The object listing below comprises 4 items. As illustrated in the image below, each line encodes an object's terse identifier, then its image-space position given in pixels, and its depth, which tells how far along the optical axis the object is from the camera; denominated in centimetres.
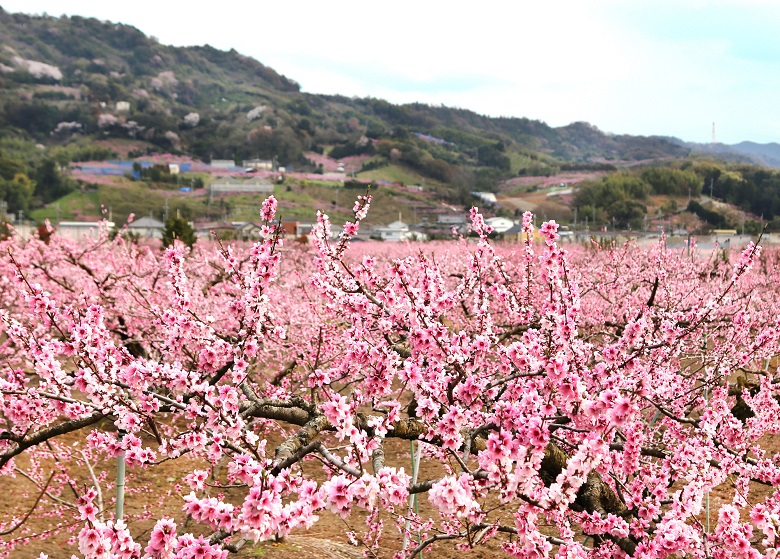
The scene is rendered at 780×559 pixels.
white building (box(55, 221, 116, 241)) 6334
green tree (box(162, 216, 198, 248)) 3469
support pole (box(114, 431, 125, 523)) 590
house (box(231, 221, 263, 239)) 5698
